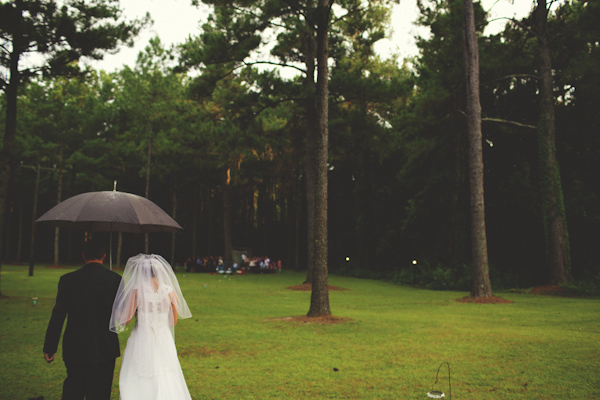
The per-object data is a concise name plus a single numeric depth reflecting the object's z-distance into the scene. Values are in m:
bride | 4.33
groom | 3.95
